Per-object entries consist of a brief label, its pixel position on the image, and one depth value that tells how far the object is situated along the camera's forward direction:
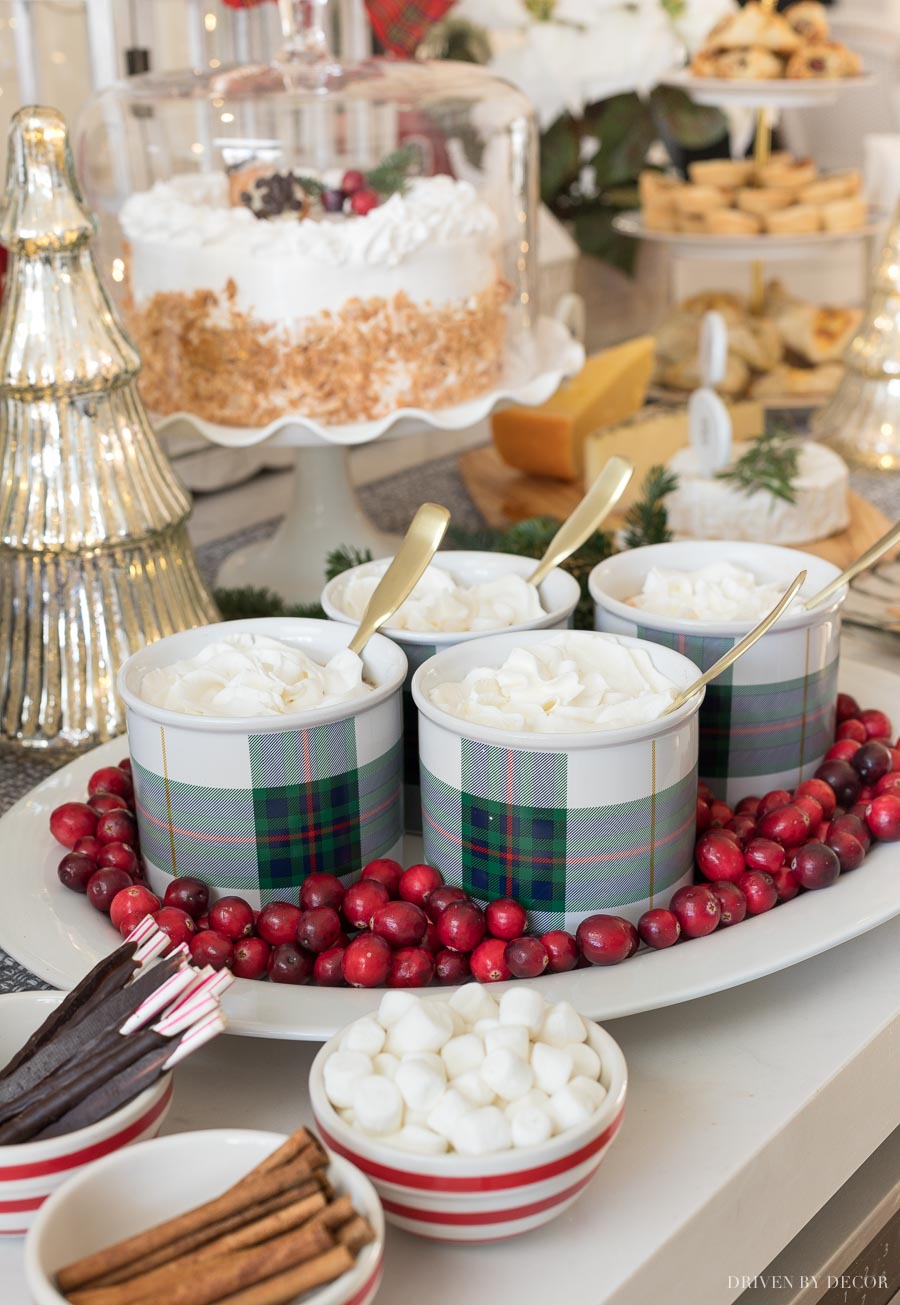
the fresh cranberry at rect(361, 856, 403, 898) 0.58
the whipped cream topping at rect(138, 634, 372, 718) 0.58
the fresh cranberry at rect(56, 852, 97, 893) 0.60
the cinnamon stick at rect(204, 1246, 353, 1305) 0.38
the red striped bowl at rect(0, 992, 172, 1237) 0.42
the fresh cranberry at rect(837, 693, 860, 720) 0.73
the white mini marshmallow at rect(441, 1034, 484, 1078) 0.45
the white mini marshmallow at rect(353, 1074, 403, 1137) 0.43
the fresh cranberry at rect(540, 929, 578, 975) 0.54
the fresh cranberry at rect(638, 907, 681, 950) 0.55
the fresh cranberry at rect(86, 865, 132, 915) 0.58
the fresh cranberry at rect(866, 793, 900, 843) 0.62
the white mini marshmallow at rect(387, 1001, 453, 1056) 0.46
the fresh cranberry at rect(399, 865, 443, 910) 0.57
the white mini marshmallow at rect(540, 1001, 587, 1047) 0.46
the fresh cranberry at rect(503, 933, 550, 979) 0.53
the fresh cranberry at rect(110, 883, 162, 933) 0.57
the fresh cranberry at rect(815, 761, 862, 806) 0.66
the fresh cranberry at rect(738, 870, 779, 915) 0.57
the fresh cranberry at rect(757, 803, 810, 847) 0.61
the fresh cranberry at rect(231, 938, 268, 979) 0.55
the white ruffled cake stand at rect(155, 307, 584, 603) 1.08
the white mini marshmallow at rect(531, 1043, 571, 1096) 0.44
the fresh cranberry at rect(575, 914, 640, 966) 0.53
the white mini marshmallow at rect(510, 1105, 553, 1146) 0.42
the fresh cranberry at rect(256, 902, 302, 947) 0.56
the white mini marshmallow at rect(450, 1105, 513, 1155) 0.42
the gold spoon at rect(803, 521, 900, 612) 0.65
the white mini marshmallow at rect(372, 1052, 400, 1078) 0.45
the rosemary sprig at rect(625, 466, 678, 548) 0.87
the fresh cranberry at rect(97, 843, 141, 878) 0.60
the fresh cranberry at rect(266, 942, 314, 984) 0.54
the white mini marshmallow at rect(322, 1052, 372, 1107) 0.44
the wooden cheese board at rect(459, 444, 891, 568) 1.10
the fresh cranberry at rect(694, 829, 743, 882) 0.59
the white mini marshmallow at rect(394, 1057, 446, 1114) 0.43
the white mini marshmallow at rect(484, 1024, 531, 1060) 0.45
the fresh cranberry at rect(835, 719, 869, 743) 0.70
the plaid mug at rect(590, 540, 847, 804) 0.65
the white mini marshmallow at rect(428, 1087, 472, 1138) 0.43
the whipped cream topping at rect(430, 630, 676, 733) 0.56
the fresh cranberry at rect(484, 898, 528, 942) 0.55
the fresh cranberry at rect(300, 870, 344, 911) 0.56
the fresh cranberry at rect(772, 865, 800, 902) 0.59
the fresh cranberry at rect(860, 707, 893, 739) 0.71
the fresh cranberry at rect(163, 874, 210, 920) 0.57
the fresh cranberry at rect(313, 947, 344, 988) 0.54
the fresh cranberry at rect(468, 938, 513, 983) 0.53
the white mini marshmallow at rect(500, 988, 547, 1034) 0.46
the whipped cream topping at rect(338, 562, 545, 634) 0.68
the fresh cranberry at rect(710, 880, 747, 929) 0.57
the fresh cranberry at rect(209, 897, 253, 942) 0.56
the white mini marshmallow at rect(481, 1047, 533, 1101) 0.43
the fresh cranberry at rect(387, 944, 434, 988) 0.54
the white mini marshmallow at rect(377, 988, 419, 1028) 0.47
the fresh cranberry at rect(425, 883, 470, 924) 0.56
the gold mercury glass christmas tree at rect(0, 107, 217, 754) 0.74
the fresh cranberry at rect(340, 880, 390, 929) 0.56
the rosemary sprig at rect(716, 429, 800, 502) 1.05
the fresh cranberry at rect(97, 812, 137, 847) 0.62
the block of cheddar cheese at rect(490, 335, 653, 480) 1.28
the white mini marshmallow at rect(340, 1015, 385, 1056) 0.46
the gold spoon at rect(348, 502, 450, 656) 0.64
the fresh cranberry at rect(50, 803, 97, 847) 0.63
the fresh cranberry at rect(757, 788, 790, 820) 0.63
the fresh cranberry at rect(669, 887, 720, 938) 0.56
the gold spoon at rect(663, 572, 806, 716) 0.56
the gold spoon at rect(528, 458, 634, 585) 0.72
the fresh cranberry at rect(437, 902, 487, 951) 0.54
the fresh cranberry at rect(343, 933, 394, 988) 0.53
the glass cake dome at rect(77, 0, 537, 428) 0.96
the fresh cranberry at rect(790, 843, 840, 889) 0.58
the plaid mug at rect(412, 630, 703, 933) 0.54
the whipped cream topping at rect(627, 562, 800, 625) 0.69
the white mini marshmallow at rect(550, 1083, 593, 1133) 0.43
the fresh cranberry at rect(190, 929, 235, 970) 0.54
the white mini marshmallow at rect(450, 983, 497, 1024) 0.48
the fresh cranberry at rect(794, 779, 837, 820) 0.64
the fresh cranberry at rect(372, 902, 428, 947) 0.55
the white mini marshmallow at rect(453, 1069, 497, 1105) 0.43
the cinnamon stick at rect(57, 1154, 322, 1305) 0.39
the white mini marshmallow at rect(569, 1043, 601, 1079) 0.45
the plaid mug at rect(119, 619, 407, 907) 0.56
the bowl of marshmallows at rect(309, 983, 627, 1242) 0.42
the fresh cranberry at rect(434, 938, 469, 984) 0.54
